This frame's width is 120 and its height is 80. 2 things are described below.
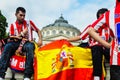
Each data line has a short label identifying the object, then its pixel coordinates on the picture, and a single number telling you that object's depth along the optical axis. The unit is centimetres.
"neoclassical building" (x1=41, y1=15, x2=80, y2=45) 5066
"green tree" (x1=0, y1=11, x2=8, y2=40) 2751
